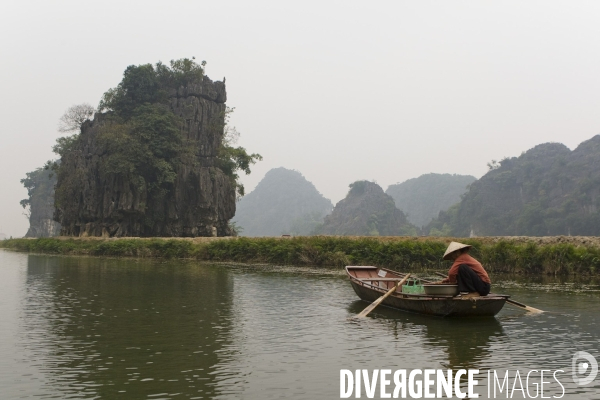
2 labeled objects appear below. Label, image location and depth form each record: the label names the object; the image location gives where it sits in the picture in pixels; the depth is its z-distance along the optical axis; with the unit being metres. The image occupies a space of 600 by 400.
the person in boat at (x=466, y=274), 14.07
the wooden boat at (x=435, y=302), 13.62
